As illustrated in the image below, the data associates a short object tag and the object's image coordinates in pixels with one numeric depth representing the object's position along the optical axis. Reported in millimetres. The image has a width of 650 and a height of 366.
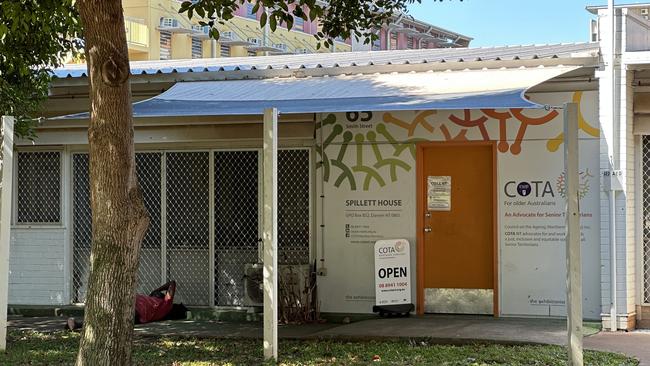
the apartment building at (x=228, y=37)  36312
